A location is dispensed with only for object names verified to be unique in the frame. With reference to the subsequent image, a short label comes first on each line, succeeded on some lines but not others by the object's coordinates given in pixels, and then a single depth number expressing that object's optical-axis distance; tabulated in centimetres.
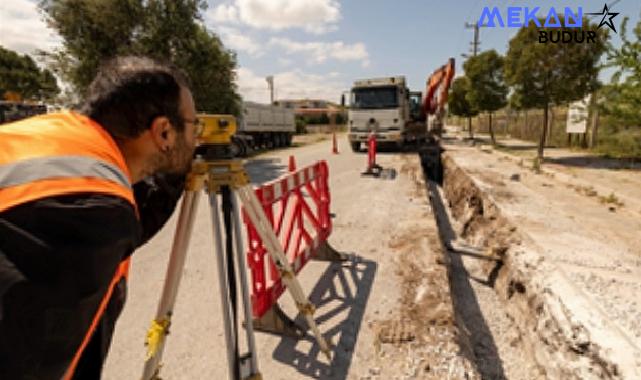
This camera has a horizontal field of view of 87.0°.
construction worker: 64
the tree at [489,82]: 2045
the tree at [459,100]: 2854
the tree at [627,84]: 600
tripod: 163
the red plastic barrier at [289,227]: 288
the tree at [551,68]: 1167
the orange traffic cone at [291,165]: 623
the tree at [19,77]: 3431
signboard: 1400
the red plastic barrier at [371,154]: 1015
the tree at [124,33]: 1152
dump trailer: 1898
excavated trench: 284
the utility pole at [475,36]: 3922
